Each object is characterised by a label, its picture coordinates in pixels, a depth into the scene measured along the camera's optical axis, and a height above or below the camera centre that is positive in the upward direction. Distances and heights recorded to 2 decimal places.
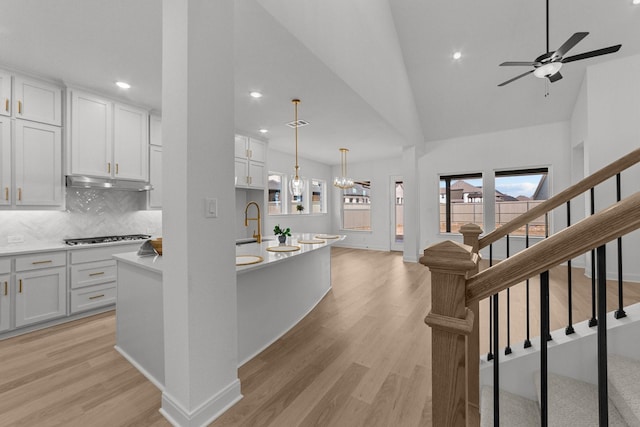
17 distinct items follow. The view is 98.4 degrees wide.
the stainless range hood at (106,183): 3.11 +0.37
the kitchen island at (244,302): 1.96 -0.75
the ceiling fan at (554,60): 2.64 +1.57
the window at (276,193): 6.63 +0.49
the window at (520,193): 5.84 +0.43
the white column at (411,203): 5.97 +0.22
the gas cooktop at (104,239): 3.14 -0.31
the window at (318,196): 7.89 +0.51
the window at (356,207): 8.29 +0.19
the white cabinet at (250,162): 4.81 +0.93
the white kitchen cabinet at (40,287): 2.67 -0.75
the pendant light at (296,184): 3.68 +0.39
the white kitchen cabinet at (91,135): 3.12 +0.92
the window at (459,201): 6.36 +0.29
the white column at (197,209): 1.50 +0.02
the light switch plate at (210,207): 1.57 +0.04
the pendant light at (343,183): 5.30 +0.59
